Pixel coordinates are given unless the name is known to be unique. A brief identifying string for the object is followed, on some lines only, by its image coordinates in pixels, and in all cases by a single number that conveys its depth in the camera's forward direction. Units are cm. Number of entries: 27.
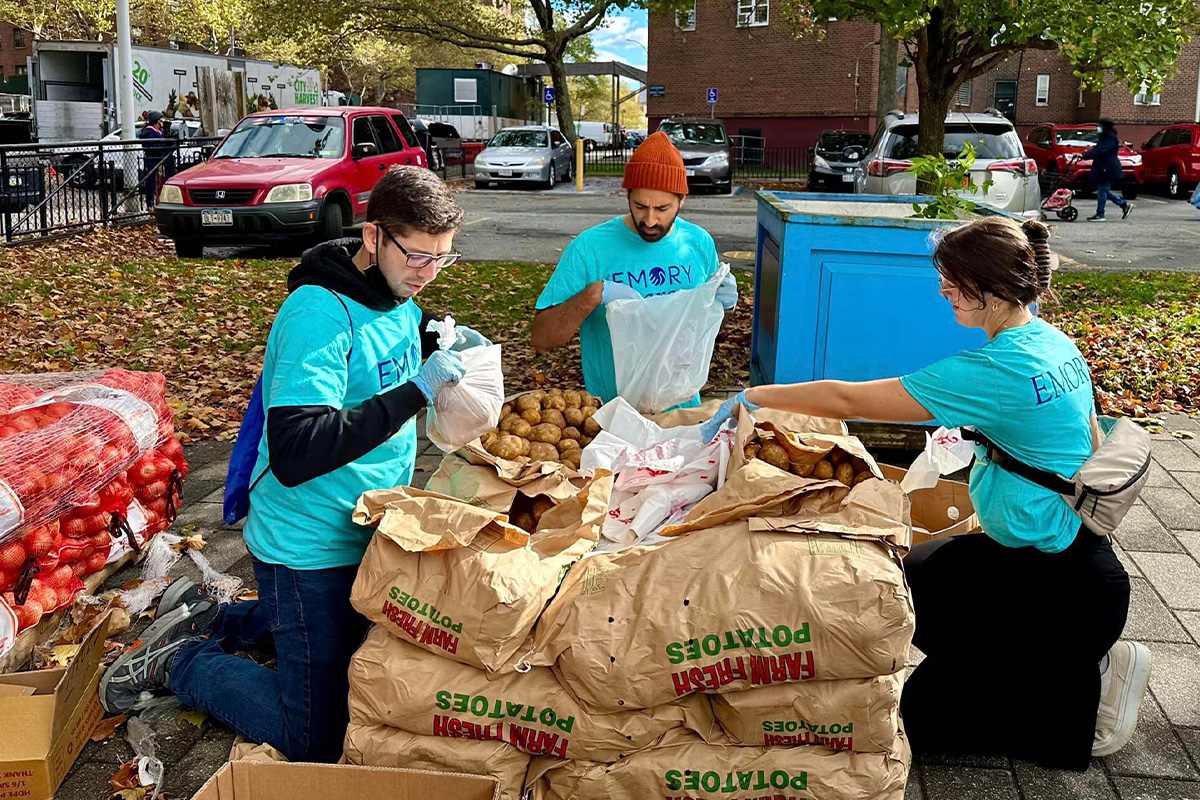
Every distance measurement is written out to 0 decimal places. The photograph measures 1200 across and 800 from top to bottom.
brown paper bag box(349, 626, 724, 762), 270
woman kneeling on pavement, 298
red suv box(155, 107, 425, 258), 1308
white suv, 1436
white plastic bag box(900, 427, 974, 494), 350
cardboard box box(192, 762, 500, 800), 263
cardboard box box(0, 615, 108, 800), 305
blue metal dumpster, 534
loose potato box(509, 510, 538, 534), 327
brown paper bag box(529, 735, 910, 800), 269
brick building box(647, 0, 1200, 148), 3703
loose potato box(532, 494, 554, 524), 328
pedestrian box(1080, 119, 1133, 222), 1952
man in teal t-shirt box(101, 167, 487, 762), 264
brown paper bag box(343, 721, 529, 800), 274
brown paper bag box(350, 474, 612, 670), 264
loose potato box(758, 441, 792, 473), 328
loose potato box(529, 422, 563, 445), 398
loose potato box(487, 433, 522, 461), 375
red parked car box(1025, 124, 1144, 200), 2544
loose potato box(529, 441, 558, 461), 386
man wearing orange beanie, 424
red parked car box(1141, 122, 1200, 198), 2495
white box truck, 2622
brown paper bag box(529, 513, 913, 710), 259
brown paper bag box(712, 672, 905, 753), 265
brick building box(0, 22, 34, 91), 6153
